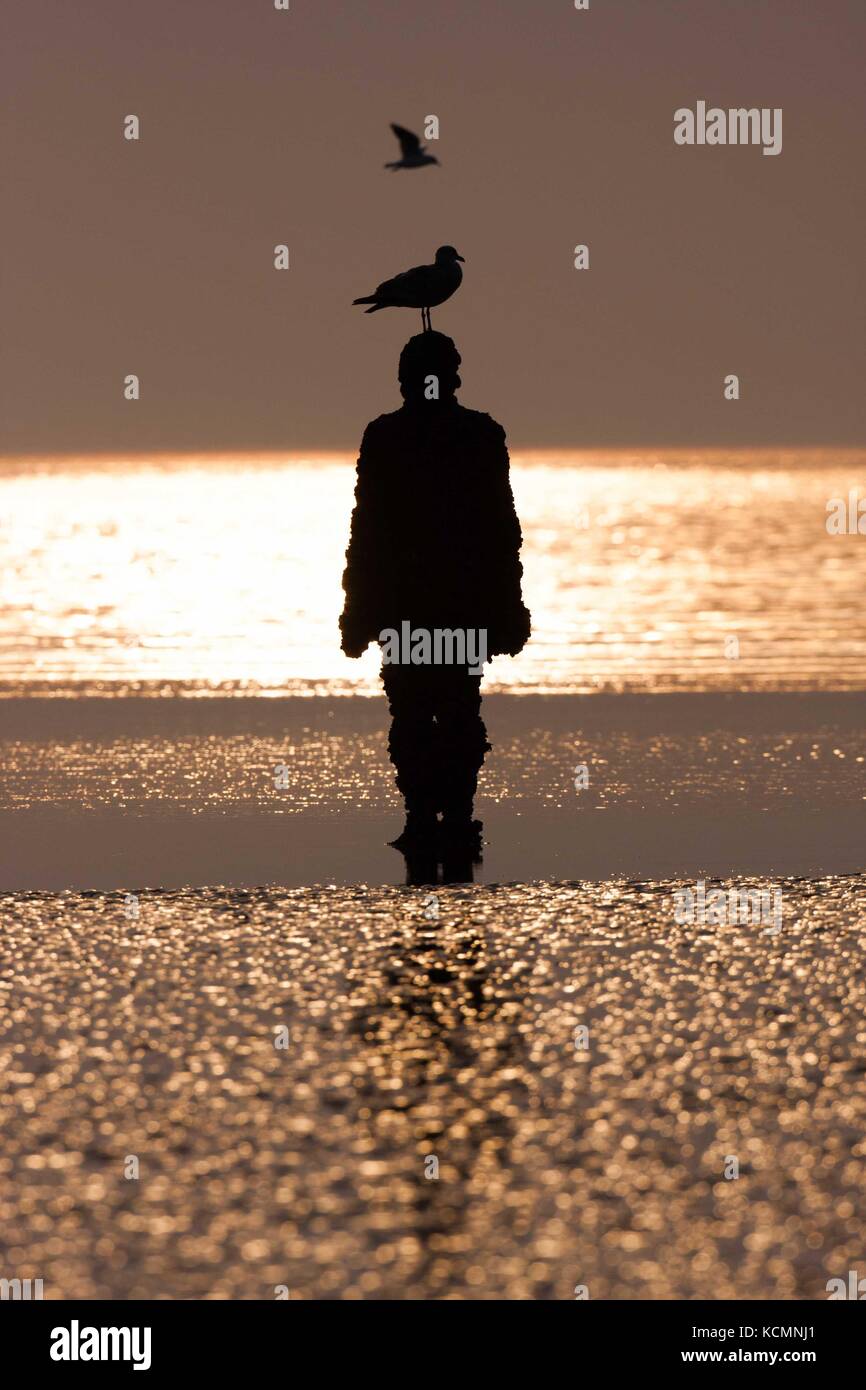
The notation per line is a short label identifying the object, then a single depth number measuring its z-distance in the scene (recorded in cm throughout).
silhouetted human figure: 1130
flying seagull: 1179
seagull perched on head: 1169
